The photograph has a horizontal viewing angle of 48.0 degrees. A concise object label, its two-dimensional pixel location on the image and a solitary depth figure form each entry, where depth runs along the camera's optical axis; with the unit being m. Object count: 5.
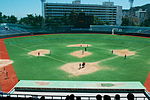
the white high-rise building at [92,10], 154.88
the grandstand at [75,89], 21.38
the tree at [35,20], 130.50
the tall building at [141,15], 187.95
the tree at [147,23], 113.93
